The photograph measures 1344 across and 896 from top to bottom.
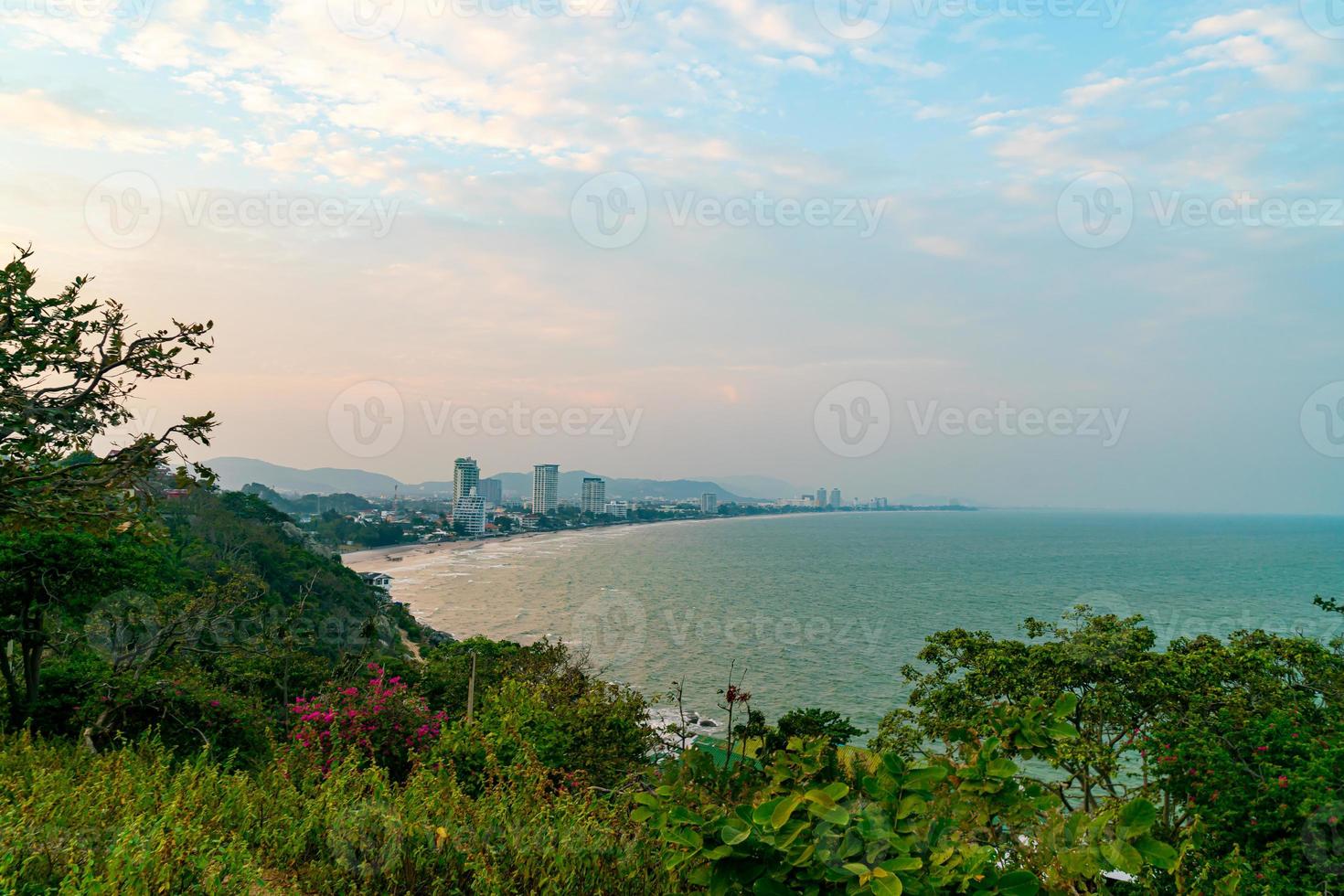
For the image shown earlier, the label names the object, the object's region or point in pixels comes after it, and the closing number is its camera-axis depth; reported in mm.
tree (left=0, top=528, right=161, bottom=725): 7973
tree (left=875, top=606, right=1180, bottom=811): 13859
